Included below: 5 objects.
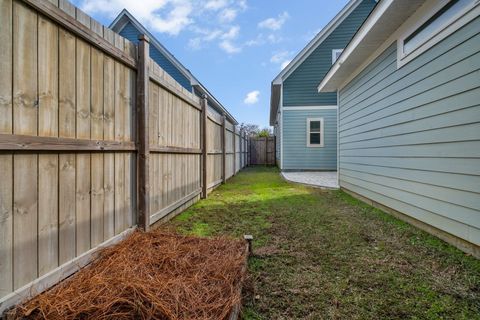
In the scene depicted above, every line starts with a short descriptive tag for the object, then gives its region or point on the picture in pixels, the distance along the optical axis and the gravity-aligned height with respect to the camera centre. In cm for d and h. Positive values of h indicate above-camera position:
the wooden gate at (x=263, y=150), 1756 +40
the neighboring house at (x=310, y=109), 1082 +192
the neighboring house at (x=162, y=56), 1117 +425
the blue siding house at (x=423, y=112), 255 +54
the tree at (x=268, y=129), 2980 +295
